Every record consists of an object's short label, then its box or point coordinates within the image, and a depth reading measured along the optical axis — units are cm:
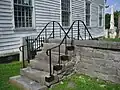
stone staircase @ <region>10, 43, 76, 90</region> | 300
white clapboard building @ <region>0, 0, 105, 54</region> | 463
